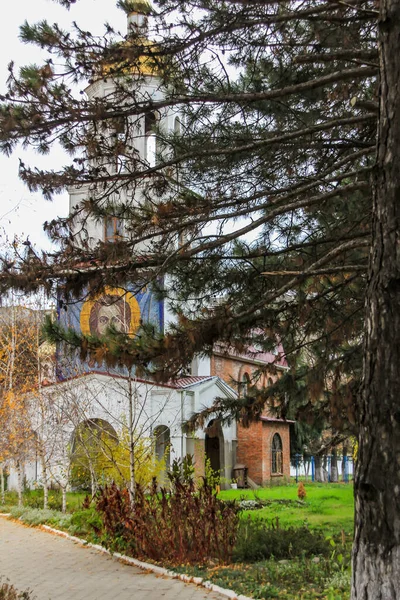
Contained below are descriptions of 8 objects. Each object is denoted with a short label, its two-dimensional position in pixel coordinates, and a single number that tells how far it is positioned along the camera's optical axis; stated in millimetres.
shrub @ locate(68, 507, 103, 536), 15219
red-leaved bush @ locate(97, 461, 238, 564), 10906
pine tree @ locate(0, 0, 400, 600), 7082
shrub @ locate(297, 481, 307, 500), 23781
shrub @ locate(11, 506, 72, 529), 17625
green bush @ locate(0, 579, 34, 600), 6483
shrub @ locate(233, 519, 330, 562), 10742
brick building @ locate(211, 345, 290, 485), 34562
